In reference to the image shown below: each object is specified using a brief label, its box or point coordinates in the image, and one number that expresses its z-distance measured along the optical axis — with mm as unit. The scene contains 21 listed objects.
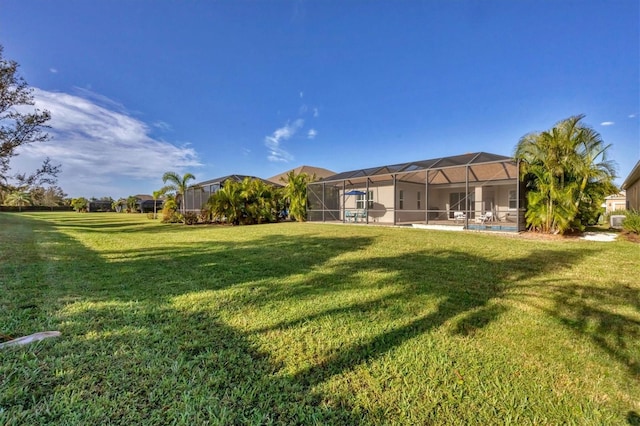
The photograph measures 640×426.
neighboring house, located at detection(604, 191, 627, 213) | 31353
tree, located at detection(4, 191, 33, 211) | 41188
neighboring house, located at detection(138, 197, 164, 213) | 46794
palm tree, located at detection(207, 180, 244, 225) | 17516
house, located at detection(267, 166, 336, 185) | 37266
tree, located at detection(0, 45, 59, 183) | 11102
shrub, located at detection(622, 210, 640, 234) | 9831
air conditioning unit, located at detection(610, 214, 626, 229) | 13752
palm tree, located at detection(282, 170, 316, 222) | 19344
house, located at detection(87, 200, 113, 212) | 54719
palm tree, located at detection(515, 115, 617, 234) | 9805
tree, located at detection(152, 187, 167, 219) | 21656
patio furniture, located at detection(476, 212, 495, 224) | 16109
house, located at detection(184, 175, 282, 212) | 23547
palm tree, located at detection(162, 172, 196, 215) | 20891
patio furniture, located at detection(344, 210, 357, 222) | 19023
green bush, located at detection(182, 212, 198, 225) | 18917
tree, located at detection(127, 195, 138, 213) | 47156
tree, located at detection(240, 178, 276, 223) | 17953
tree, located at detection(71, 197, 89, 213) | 51234
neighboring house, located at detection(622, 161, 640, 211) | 14797
